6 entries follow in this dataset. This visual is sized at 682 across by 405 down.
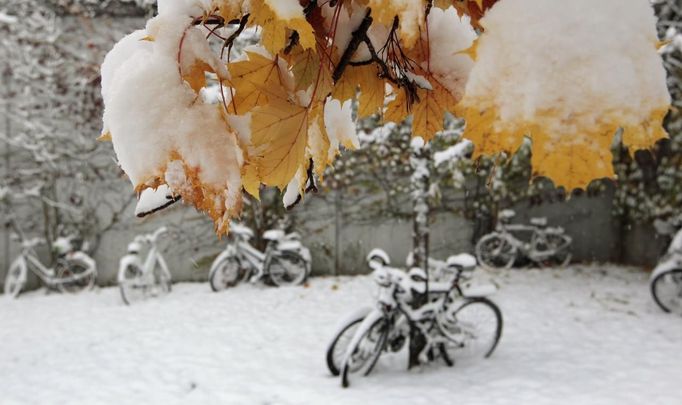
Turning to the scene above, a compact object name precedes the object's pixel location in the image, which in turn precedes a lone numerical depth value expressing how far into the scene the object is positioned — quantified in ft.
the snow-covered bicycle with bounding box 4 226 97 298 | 19.21
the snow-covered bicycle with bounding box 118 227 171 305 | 18.20
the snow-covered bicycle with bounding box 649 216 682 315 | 15.98
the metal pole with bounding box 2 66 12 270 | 19.95
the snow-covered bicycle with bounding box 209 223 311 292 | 19.65
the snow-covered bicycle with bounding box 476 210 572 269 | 22.39
